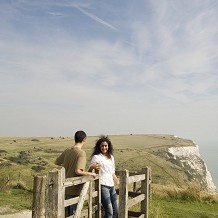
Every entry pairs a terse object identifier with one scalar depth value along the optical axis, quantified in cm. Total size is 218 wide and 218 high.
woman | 783
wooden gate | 590
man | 698
